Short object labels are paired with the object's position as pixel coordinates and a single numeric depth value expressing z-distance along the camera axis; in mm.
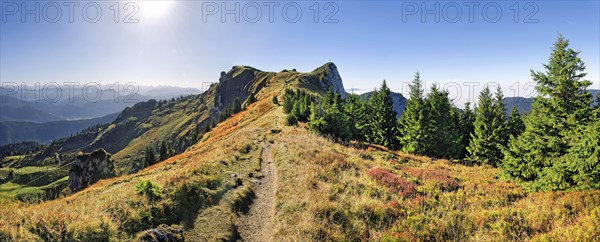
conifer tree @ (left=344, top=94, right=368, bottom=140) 45844
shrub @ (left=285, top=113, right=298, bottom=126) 50500
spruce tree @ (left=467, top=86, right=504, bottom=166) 36531
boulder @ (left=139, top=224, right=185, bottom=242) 8867
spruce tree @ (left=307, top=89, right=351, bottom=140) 38031
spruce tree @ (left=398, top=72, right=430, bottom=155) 36438
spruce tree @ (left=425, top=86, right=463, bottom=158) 36931
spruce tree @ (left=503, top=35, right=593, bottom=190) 14789
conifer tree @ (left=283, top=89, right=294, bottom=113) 65113
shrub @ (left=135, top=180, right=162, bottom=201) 11778
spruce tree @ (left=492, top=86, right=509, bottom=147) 36656
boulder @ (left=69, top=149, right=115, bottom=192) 55406
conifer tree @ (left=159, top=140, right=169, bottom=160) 93044
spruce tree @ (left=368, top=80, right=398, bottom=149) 45031
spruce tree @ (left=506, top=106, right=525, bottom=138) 40900
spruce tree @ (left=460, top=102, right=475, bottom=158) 46531
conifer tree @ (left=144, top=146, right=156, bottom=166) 93150
